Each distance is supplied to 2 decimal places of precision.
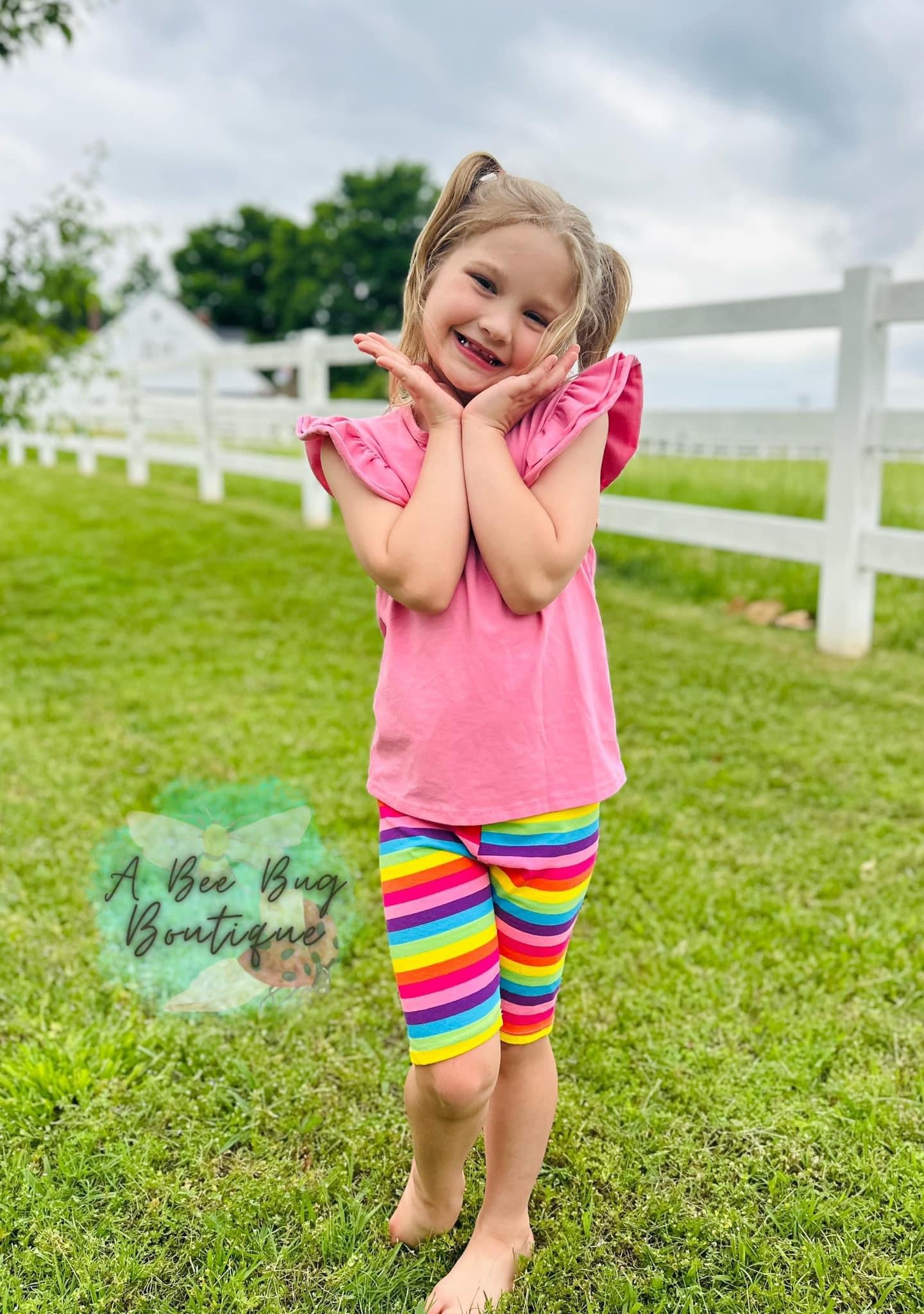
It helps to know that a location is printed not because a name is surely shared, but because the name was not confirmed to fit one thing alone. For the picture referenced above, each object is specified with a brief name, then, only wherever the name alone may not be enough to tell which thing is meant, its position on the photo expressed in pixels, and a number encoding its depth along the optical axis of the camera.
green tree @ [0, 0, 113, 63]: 4.66
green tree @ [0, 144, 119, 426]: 5.38
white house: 38.19
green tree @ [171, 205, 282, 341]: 47.03
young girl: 1.36
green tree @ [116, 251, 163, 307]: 53.19
